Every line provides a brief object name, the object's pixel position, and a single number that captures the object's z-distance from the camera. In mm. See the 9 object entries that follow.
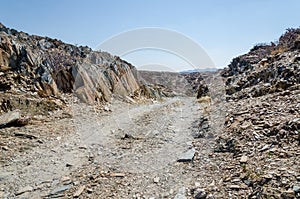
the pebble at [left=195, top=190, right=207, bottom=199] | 4315
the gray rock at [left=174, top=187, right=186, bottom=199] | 4476
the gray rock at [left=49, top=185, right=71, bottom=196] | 5009
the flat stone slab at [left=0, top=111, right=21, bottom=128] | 8869
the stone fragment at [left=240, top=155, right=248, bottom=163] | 5112
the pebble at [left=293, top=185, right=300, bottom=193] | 3569
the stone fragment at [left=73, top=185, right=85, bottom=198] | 4875
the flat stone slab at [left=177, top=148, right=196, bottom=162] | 6191
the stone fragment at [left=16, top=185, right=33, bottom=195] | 5122
